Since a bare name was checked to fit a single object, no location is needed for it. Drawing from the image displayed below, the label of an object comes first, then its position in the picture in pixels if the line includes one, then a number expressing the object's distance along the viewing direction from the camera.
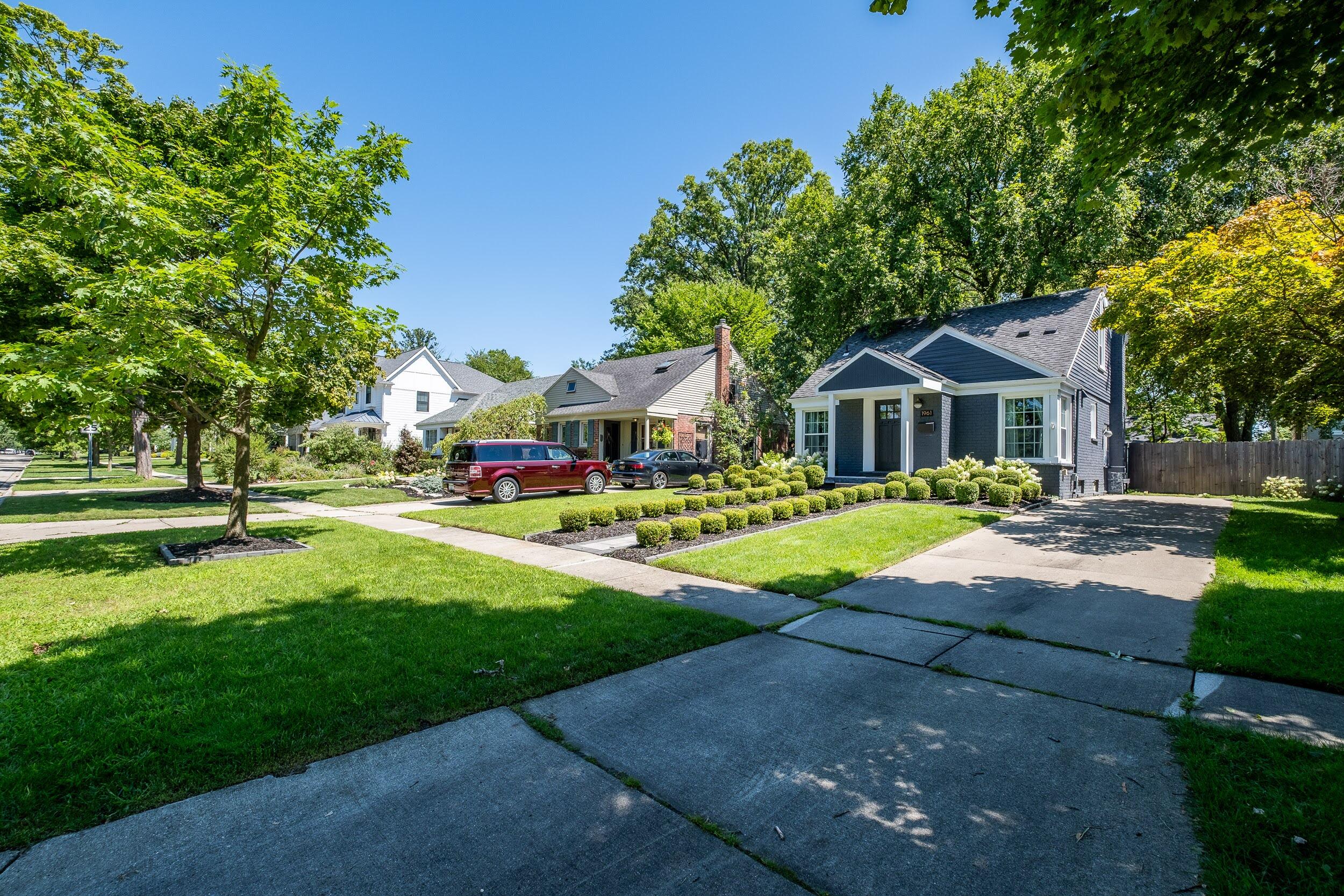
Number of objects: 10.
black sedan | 20.59
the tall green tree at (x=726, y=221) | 43.50
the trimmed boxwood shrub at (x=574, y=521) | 10.77
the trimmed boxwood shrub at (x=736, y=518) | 10.89
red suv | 16.14
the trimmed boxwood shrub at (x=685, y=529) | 10.07
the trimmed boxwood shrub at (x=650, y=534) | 9.36
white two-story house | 37.75
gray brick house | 16.67
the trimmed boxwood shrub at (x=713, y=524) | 10.38
